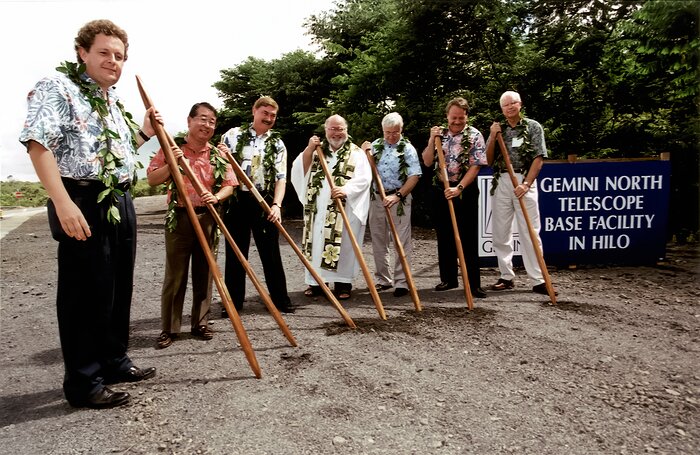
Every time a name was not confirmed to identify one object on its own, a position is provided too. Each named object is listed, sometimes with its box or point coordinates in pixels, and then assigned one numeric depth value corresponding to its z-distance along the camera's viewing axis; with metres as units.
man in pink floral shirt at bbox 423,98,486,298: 5.81
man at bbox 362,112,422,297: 5.96
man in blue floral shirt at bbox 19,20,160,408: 2.90
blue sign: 7.53
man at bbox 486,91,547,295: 5.96
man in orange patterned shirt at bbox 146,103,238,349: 4.33
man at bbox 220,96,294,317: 5.17
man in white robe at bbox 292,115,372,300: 5.80
